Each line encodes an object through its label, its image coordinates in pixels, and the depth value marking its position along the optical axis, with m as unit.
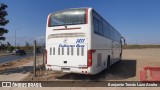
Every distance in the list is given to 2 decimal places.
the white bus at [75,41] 5.33
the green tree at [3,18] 7.89
